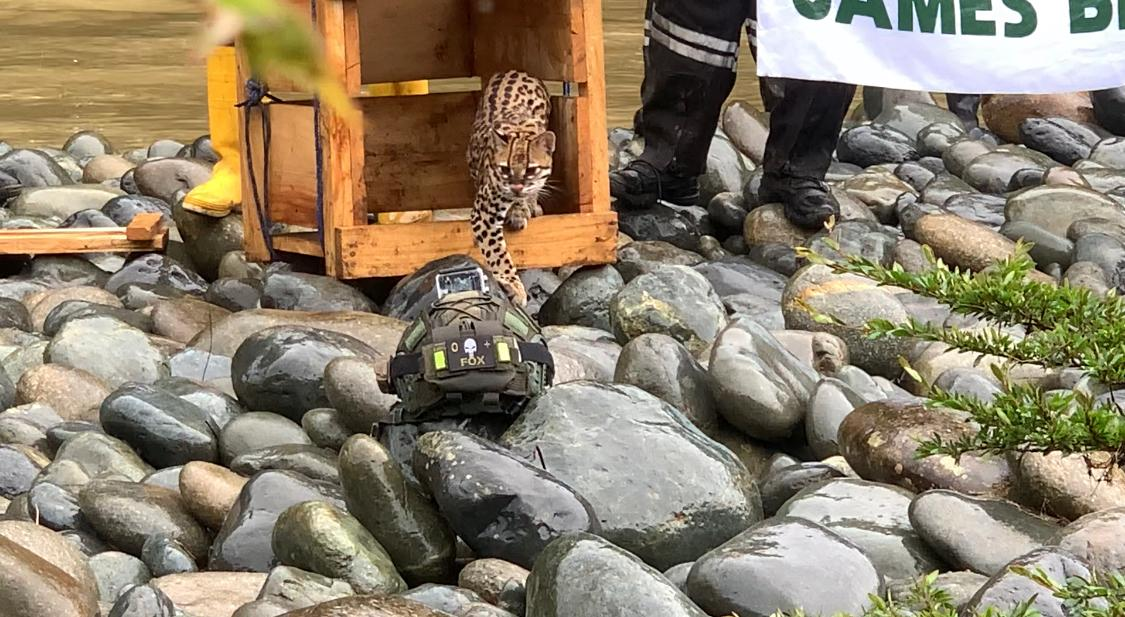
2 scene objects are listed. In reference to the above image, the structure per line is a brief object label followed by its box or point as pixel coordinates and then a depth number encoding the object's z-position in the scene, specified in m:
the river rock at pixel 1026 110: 10.09
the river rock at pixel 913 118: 9.85
